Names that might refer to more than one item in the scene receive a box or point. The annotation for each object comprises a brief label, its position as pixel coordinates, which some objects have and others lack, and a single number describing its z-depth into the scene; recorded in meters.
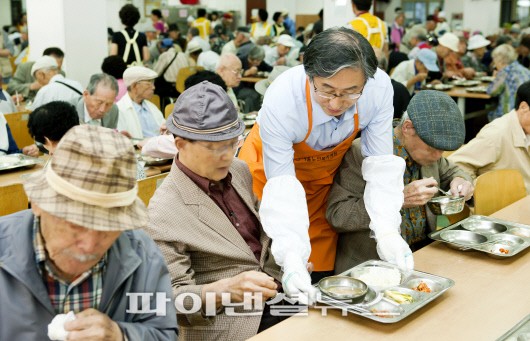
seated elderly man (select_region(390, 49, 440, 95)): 7.46
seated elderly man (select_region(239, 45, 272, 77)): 9.02
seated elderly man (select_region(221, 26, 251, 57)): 10.29
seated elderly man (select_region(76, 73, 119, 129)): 4.32
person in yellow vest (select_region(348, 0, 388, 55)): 5.70
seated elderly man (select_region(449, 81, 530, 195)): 3.47
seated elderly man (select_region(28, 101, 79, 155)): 3.25
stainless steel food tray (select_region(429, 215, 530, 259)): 2.49
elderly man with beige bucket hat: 1.38
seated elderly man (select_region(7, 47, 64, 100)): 6.21
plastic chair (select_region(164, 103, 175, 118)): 5.48
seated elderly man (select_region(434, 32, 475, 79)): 8.60
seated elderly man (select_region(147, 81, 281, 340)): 1.99
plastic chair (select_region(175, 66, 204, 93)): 8.00
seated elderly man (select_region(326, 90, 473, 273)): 2.52
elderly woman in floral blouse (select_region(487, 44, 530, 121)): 6.87
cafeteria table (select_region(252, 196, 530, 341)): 1.87
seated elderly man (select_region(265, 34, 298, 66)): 9.50
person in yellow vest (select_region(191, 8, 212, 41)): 13.24
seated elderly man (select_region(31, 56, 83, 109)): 5.03
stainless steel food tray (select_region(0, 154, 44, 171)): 3.80
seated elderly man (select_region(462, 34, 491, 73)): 10.00
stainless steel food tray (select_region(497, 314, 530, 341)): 1.86
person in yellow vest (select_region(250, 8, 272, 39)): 12.35
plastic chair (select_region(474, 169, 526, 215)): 3.13
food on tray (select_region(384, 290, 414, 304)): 2.04
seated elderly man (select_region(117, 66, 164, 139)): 4.87
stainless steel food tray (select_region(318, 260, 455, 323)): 1.92
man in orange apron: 2.10
